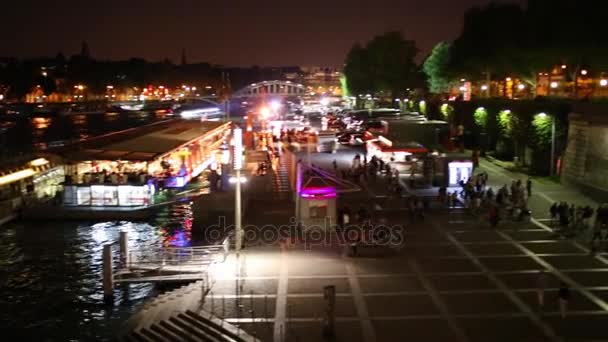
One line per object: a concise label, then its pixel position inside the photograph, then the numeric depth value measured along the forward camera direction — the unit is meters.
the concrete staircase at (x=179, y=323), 19.33
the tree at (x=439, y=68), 92.94
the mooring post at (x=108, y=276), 24.90
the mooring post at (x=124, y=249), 27.75
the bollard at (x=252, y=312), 19.46
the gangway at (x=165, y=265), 25.12
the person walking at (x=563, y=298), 19.67
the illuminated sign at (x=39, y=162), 50.02
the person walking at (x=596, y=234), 27.35
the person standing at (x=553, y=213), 31.64
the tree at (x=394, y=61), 106.50
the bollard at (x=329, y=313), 18.62
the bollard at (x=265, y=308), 20.12
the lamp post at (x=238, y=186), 25.46
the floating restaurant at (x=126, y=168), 43.69
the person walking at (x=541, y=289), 20.64
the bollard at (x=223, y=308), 20.36
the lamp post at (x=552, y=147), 44.04
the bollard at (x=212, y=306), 20.86
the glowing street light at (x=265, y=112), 94.36
